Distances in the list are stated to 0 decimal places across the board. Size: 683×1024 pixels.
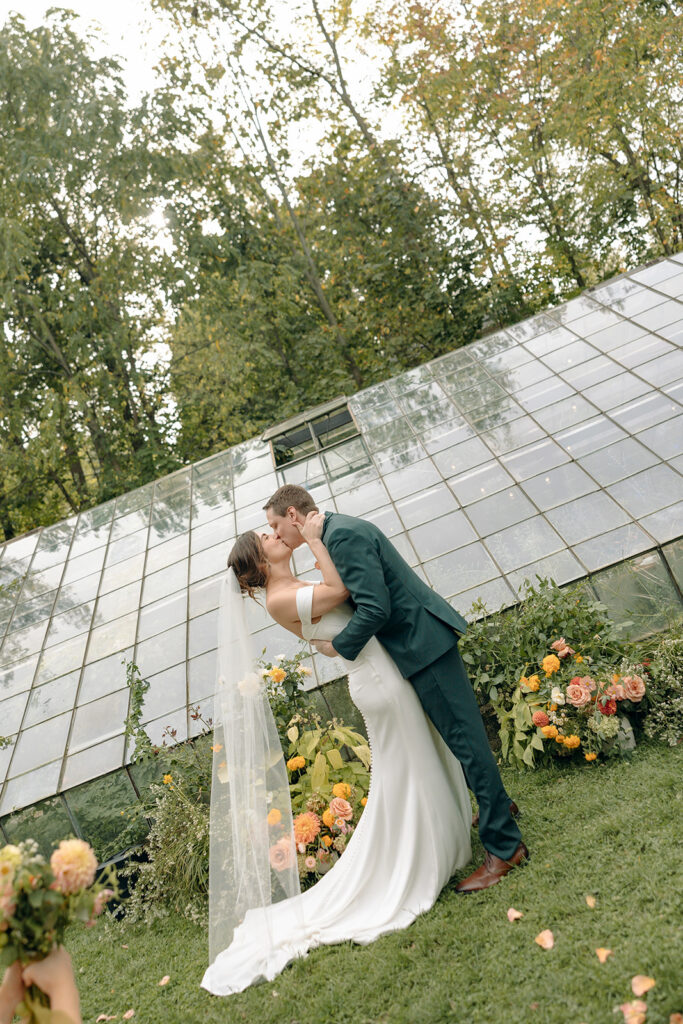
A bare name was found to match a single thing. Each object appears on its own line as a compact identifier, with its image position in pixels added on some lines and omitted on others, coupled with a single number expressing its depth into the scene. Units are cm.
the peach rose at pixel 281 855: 392
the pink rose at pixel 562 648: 493
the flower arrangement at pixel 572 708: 454
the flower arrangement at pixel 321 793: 438
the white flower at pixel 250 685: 418
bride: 375
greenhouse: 581
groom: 371
